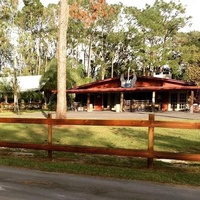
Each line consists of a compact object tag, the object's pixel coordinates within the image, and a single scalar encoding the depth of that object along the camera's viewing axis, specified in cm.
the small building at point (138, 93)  3528
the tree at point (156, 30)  5397
